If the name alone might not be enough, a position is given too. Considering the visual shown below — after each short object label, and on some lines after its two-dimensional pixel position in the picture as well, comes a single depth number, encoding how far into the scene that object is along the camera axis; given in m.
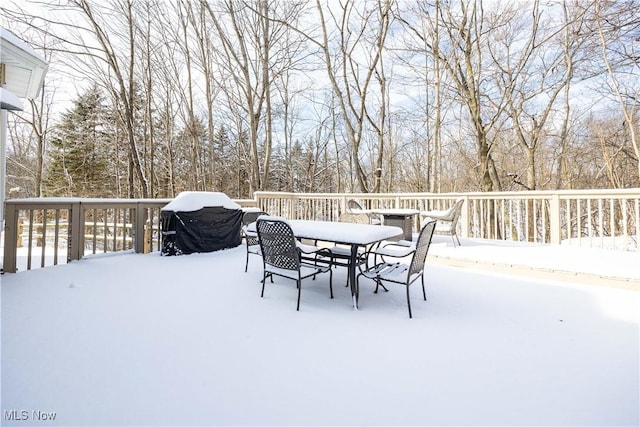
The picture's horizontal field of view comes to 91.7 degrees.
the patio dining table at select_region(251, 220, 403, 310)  2.88
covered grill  5.10
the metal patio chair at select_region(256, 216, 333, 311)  2.85
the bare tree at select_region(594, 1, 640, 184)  6.73
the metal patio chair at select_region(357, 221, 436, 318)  2.78
